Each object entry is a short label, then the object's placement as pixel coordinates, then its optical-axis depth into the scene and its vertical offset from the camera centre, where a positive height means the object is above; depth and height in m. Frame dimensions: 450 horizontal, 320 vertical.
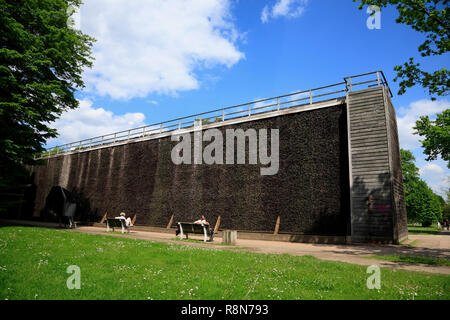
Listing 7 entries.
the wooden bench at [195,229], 13.78 -1.36
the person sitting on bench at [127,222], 18.71 -1.54
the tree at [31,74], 14.39 +7.40
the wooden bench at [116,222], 18.17 -1.57
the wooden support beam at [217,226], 18.77 -1.54
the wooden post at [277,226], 16.17 -1.17
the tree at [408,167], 41.88 +7.18
